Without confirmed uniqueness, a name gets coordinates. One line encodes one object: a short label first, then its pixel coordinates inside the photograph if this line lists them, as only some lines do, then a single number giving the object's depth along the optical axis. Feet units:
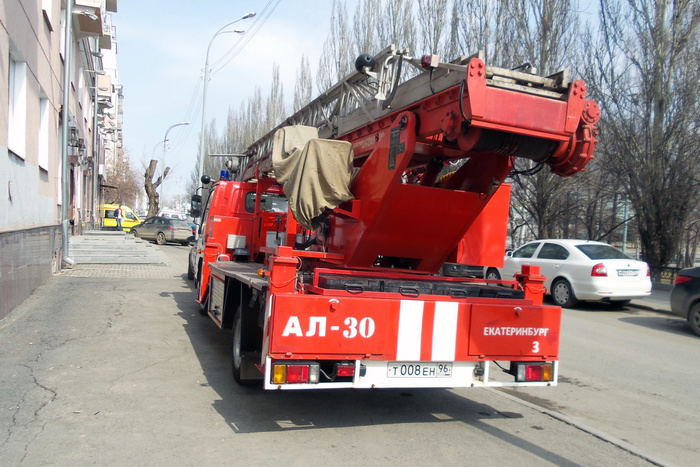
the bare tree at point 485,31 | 65.72
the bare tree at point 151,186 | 135.95
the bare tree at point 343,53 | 86.12
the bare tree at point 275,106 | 130.62
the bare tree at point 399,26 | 76.23
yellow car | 126.52
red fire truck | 14.25
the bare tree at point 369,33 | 80.09
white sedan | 38.52
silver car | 102.68
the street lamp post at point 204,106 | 92.25
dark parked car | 32.55
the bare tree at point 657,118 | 52.44
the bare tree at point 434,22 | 71.72
